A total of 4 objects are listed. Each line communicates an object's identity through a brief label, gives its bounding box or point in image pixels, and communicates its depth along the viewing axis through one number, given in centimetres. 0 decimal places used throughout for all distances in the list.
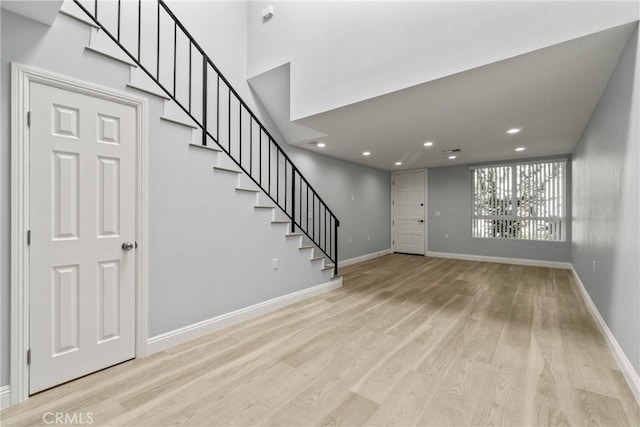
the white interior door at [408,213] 741
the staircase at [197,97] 279
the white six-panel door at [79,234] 178
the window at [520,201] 574
